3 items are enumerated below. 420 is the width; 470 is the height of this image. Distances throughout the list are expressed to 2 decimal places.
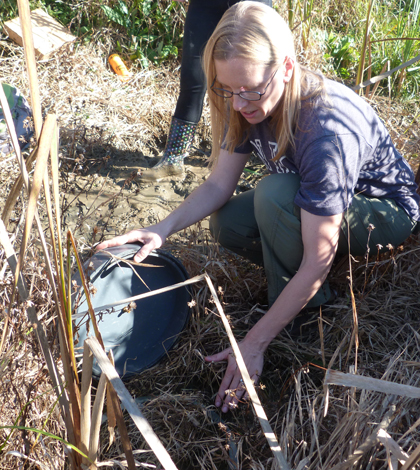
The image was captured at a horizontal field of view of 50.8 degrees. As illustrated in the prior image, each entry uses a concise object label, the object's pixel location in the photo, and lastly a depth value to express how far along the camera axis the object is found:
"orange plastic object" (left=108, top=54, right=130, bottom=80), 3.82
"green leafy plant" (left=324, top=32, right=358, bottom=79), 4.12
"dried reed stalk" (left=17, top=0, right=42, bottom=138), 0.71
